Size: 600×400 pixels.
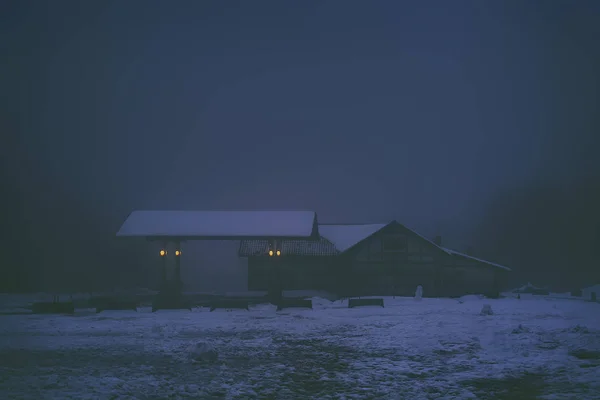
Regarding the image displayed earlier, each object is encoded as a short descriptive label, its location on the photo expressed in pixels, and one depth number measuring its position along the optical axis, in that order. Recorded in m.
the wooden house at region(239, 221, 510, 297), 39.00
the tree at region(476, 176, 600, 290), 76.06
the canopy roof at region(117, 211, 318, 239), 29.02
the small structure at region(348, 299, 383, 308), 29.03
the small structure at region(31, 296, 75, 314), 26.89
